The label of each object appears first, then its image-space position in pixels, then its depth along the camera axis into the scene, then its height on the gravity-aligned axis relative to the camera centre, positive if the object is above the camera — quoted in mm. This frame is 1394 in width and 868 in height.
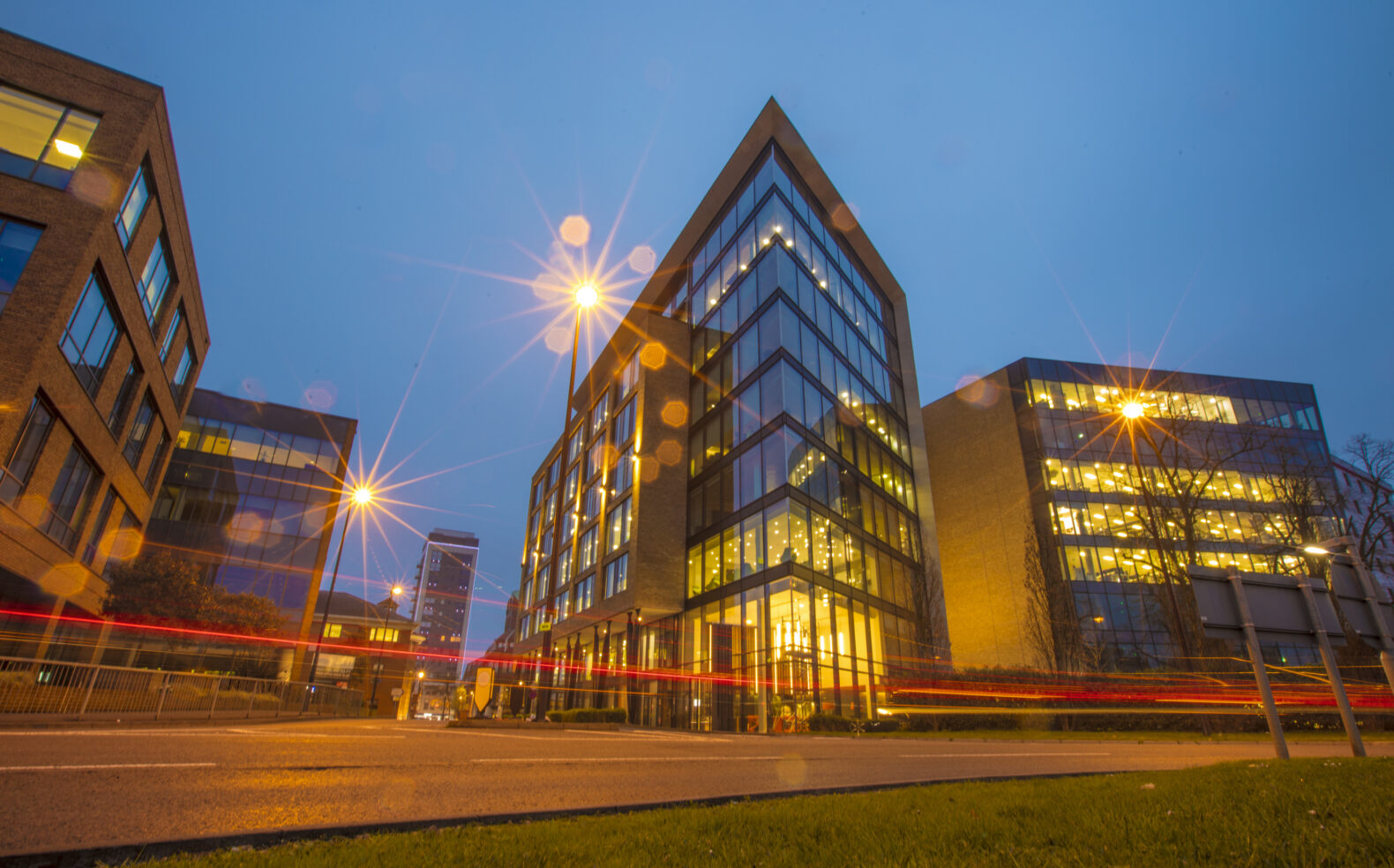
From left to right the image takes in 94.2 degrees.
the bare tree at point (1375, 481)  28938 +9609
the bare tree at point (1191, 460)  26922 +15430
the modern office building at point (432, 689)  145050 -2169
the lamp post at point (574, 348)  19000 +11315
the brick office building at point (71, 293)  18641 +11496
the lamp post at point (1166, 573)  21342 +3813
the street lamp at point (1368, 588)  9367 +1544
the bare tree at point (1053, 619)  25500 +2864
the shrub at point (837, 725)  21641 -1147
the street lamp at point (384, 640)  66875 +4415
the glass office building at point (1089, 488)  40938 +13429
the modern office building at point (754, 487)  26312 +9274
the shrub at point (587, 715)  22731 -1116
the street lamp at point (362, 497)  36812 +9779
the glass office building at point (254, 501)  44875 +11932
